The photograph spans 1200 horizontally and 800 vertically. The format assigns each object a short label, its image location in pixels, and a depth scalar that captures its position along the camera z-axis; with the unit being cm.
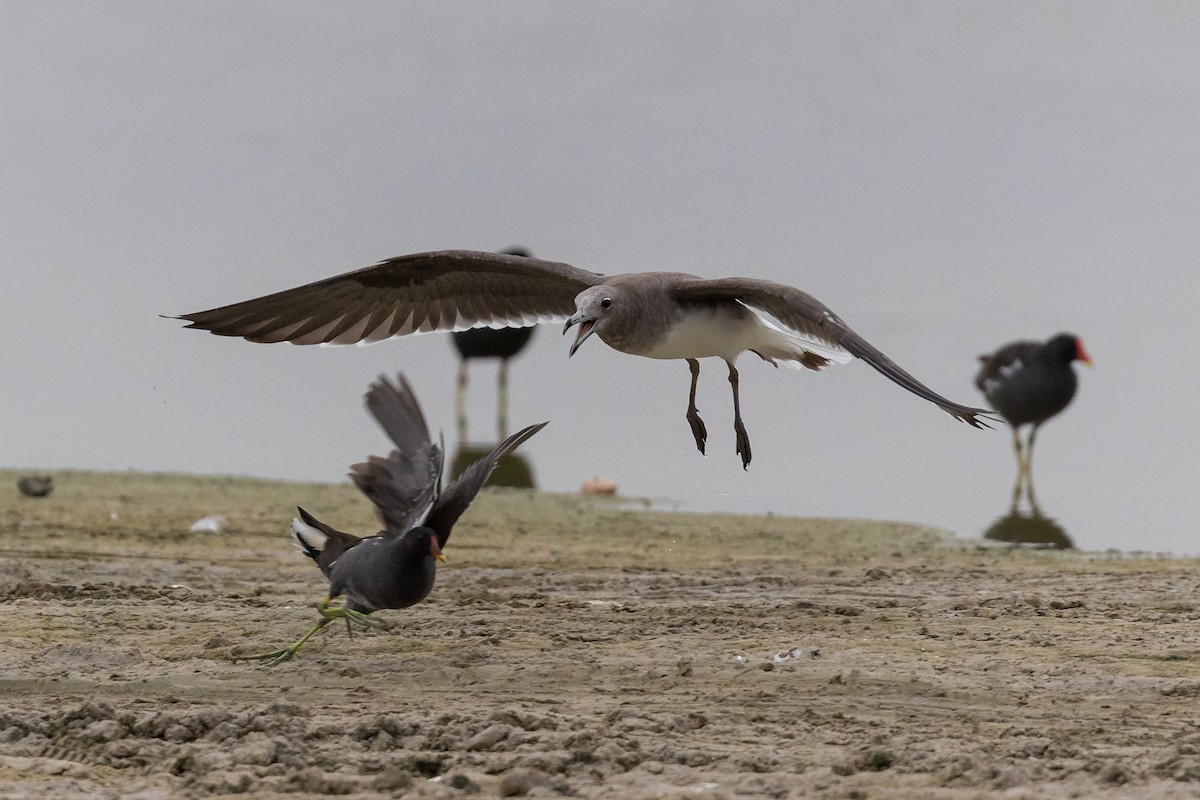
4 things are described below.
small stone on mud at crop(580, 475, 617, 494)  2795
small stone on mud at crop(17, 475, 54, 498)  2406
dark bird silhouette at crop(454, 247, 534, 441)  3706
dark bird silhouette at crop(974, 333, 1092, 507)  3094
